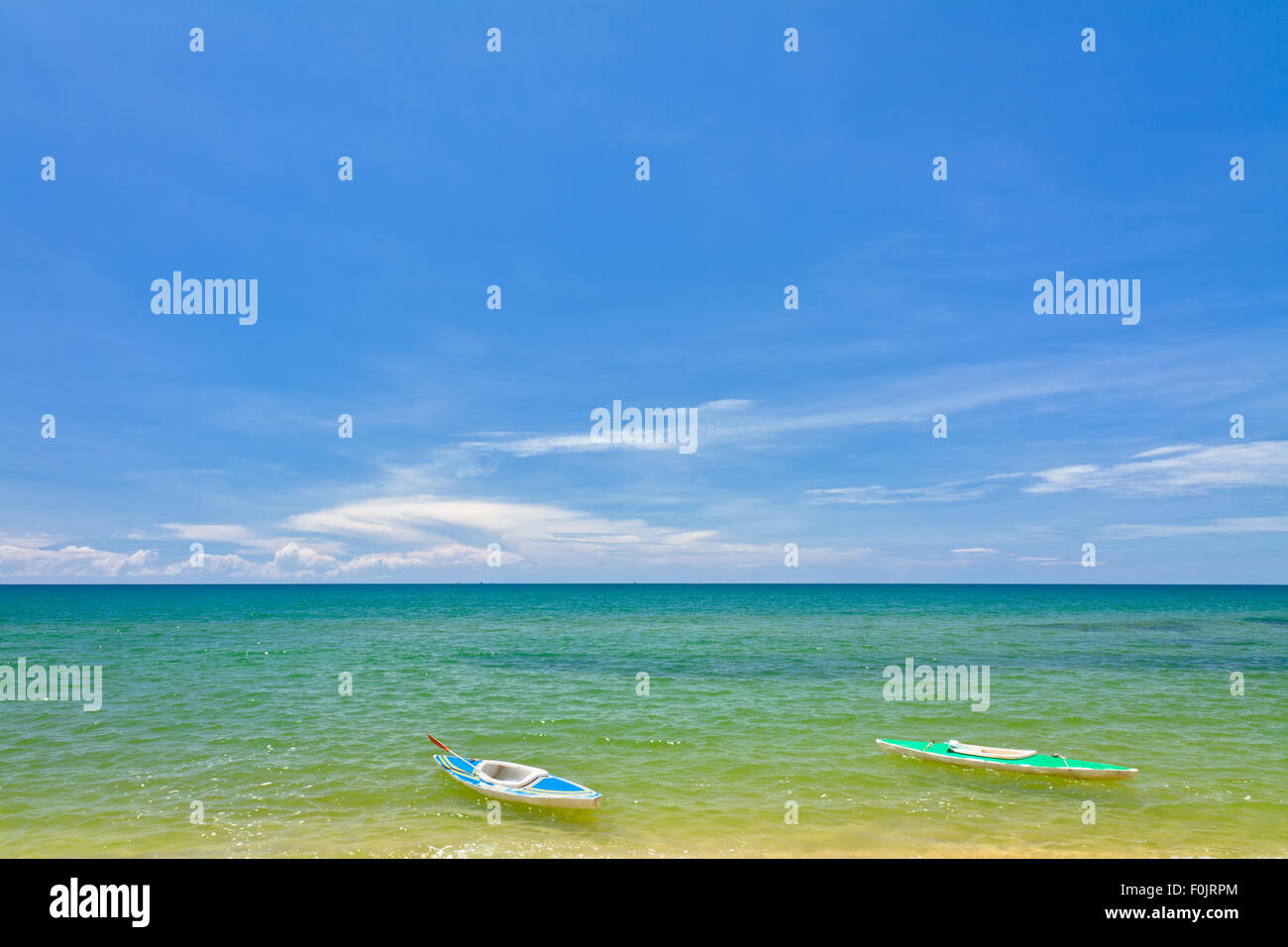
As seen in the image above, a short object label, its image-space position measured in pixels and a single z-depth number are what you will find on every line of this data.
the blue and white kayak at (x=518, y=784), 17.06
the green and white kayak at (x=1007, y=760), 19.38
